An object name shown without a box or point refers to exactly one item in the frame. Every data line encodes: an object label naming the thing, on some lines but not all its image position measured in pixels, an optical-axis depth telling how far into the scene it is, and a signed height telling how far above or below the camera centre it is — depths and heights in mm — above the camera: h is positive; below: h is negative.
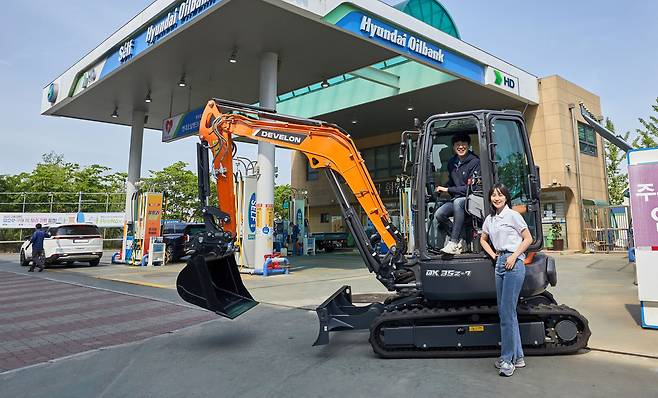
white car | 16609 +1
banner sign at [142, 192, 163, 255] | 17953 +1104
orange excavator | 4777 -46
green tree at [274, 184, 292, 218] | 53875 +6256
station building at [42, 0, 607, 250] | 13047 +6566
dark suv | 19719 +177
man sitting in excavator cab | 4930 +636
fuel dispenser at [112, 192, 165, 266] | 18016 +405
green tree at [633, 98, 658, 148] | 22359 +5965
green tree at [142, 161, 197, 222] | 42188 +5549
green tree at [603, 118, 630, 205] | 28016 +4569
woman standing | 4227 -239
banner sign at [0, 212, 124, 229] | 28500 +1679
